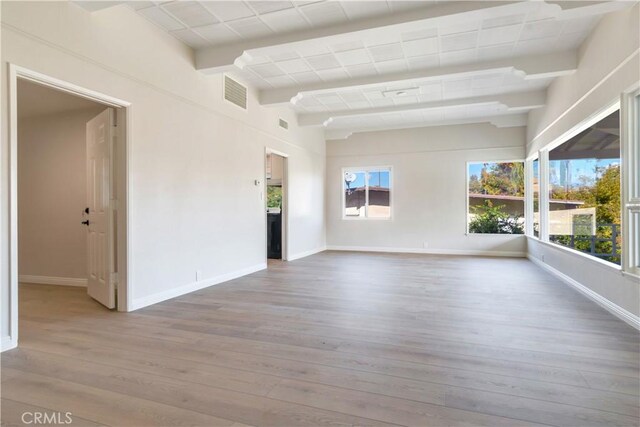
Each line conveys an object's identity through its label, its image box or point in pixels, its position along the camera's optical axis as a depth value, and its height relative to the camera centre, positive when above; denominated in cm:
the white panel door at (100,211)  363 +0
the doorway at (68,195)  365 +23
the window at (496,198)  771 +27
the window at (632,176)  312 +30
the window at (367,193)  870 +45
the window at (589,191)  367 +23
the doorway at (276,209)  701 +3
